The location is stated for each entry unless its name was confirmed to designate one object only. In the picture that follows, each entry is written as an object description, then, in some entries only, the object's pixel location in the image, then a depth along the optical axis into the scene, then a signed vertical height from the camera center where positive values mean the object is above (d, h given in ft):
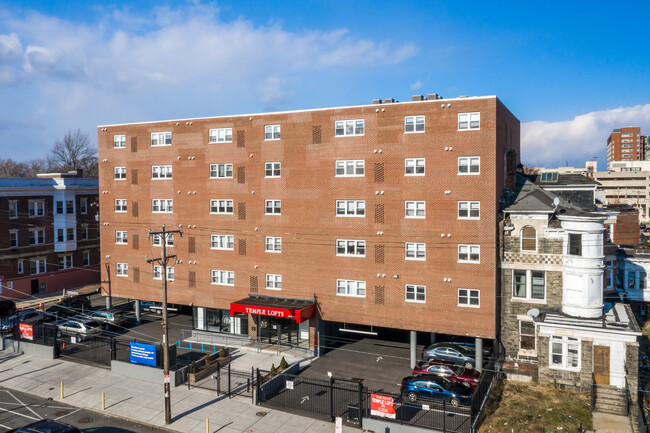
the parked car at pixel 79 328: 133.18 -34.62
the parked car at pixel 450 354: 105.81 -34.68
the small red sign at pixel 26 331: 122.31 -32.39
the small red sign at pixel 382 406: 77.54 -33.97
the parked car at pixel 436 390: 86.22 -35.38
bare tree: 323.37 +34.74
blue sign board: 103.91 -33.01
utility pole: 82.33 -28.04
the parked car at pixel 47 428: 65.64 -31.77
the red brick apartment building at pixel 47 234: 177.06 -10.43
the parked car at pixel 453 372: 92.58 -34.55
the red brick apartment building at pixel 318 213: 106.73 -1.91
